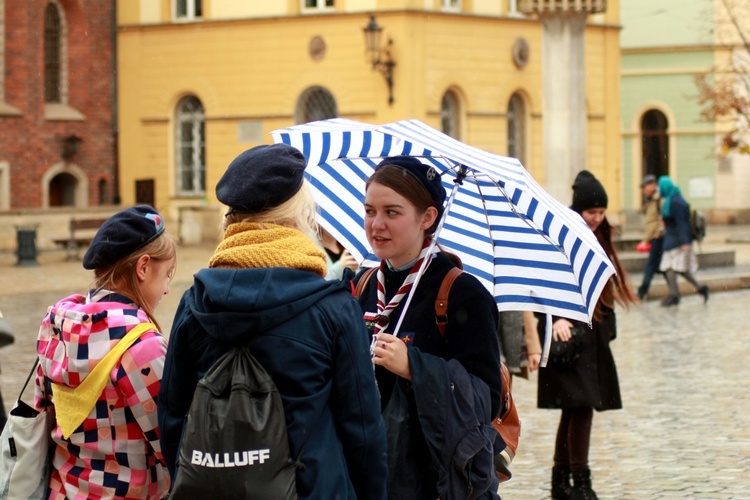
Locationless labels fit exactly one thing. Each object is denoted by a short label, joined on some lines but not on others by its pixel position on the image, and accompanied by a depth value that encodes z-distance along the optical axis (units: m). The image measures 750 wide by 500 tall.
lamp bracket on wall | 32.22
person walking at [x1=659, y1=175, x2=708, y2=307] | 19.61
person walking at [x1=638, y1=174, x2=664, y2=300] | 20.16
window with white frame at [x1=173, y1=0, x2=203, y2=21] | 35.51
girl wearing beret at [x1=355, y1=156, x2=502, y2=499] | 4.05
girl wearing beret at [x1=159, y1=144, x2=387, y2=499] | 3.44
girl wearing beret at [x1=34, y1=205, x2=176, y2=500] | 3.88
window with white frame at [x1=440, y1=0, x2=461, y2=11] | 33.56
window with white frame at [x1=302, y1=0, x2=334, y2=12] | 33.81
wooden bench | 29.28
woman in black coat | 7.52
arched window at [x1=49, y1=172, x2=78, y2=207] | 35.25
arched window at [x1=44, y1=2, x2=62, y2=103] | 35.19
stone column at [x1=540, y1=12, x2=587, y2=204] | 21.66
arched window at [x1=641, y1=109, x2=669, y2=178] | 47.03
